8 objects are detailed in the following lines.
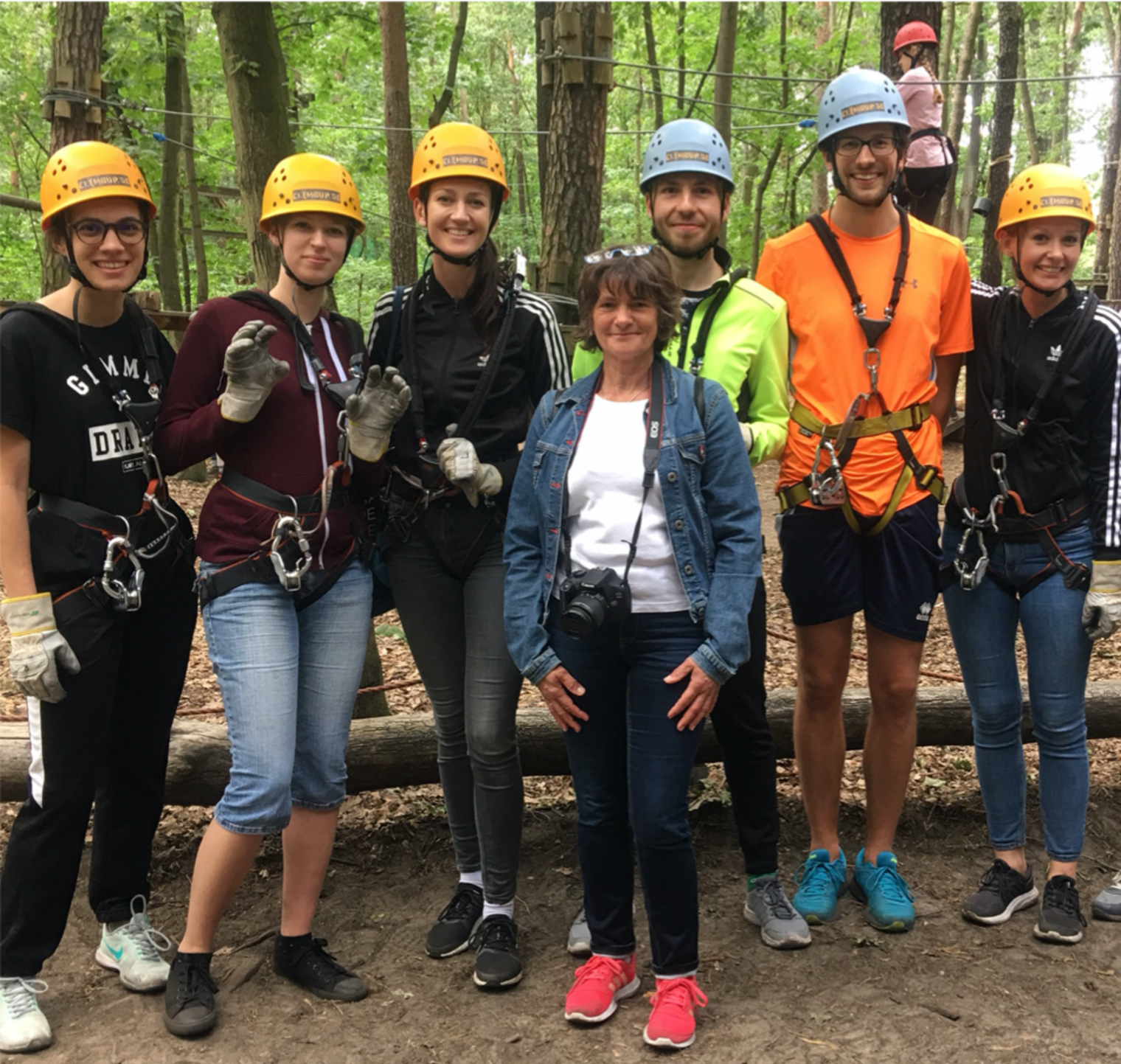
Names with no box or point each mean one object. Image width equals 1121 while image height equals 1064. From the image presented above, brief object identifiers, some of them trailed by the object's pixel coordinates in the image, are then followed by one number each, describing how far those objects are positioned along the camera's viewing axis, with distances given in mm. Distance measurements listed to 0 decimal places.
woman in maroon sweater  3104
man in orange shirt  3494
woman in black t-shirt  3020
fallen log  4195
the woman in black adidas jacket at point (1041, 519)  3523
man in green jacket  3297
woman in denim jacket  2945
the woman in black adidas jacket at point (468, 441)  3379
